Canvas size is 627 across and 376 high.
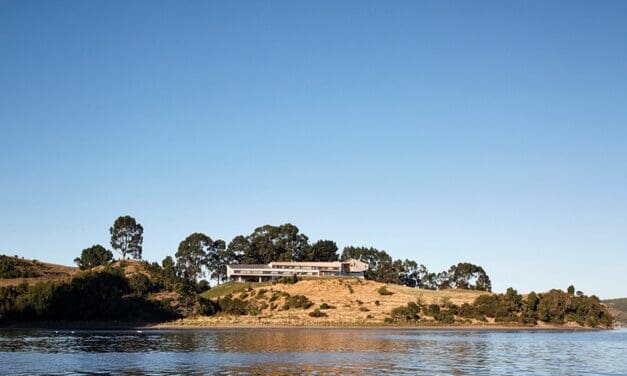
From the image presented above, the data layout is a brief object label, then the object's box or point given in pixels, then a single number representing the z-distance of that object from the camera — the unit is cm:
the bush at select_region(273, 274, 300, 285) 18588
